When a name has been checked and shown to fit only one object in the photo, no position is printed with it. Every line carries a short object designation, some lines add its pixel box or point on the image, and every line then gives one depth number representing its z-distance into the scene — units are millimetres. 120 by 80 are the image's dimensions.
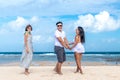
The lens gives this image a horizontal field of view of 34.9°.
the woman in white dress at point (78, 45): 6861
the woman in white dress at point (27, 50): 6757
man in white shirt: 6651
